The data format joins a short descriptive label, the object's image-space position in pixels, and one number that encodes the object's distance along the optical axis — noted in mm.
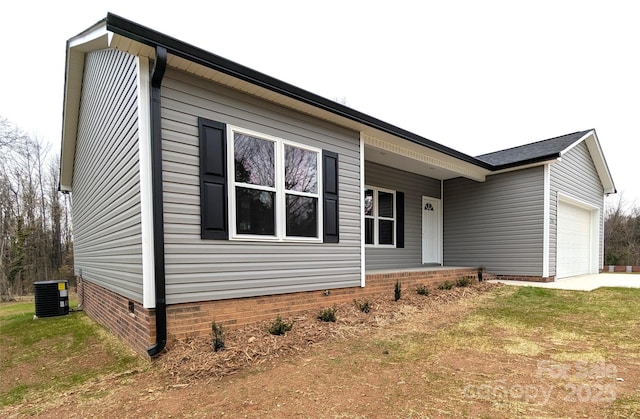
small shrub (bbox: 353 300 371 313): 5394
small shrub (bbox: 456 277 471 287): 7896
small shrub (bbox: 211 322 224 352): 3523
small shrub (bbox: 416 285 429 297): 6739
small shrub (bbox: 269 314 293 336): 4137
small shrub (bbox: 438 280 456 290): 7314
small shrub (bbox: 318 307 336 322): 4801
